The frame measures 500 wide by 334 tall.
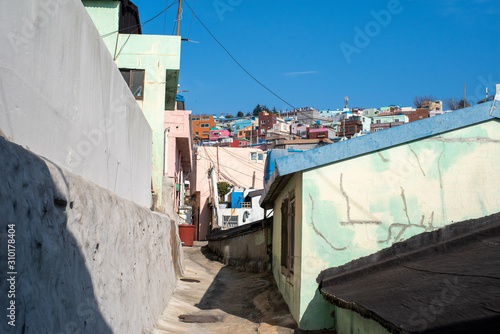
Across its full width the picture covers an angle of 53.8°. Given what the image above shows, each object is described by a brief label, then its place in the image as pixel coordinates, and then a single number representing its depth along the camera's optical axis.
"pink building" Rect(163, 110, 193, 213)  20.94
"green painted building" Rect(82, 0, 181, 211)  16.44
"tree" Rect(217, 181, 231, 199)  40.02
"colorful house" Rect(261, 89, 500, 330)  7.55
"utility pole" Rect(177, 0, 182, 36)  20.17
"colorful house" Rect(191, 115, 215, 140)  94.50
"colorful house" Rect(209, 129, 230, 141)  86.71
